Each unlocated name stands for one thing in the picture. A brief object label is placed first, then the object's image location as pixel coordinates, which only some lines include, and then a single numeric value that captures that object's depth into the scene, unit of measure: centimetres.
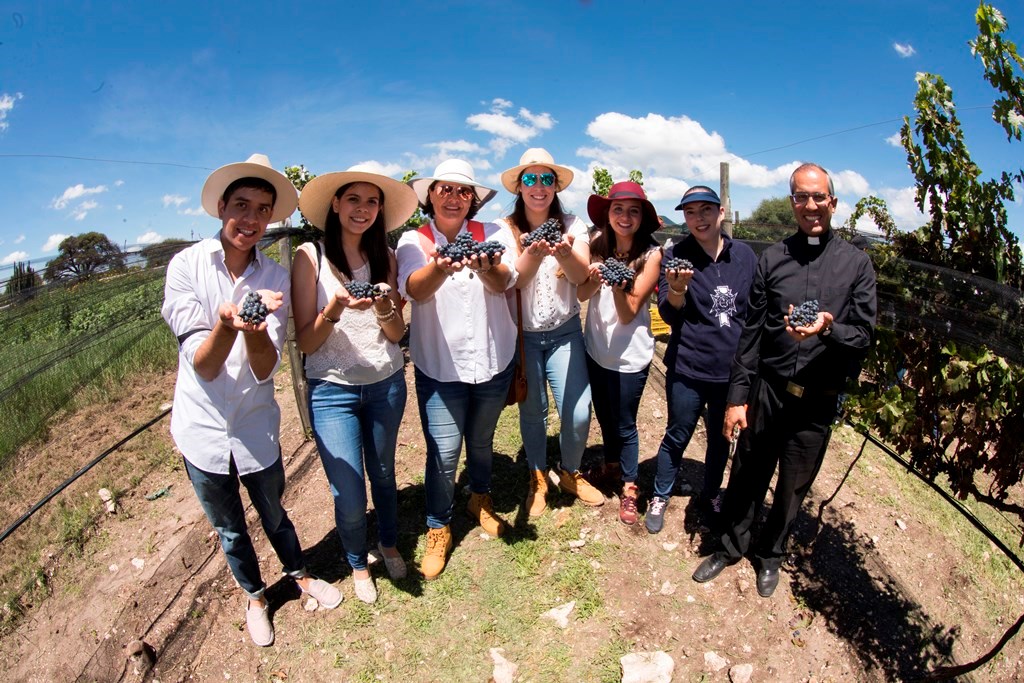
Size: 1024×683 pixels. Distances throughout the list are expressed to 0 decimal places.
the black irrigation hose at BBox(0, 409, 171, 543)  283
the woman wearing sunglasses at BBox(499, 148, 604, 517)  288
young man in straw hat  218
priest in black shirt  246
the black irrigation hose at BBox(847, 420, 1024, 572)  249
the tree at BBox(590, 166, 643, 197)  1089
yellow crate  774
